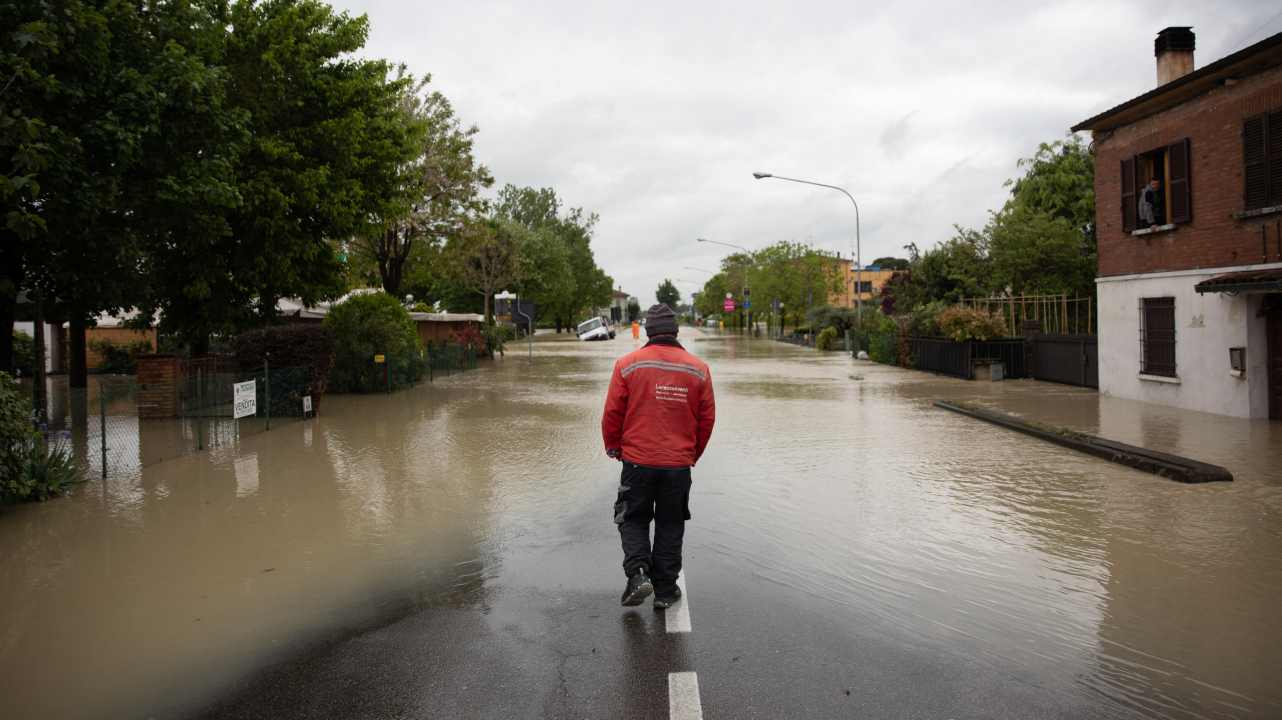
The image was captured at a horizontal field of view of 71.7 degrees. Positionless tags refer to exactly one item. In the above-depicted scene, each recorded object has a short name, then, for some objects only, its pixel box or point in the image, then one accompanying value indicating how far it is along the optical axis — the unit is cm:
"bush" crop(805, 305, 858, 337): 4981
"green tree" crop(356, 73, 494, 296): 2767
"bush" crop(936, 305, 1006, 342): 2367
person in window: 1617
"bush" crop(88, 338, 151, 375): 2884
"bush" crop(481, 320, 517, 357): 3847
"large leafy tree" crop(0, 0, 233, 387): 934
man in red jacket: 511
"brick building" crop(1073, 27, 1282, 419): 1370
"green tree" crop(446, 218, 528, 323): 5478
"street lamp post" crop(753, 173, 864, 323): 3456
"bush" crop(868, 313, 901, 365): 3145
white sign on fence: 1310
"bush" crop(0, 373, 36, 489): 752
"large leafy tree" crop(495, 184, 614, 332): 6700
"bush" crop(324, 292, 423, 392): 2056
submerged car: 6612
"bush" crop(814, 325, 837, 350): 4444
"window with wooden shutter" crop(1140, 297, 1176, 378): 1597
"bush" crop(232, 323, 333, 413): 1606
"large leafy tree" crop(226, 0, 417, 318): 1526
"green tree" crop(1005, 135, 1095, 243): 4106
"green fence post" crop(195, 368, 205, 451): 1204
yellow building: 12577
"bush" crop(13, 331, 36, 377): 2645
